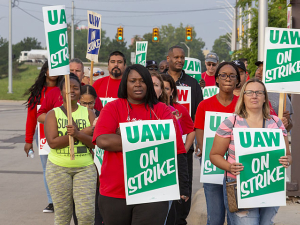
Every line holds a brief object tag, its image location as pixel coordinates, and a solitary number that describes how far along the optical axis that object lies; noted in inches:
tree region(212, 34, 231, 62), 7425.7
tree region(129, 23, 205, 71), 7514.8
